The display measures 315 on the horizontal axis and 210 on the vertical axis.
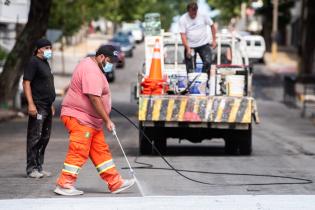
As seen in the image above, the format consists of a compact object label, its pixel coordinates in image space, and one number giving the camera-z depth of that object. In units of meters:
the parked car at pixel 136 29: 97.44
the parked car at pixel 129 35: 78.16
